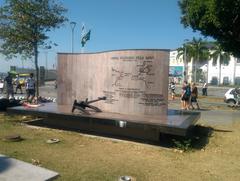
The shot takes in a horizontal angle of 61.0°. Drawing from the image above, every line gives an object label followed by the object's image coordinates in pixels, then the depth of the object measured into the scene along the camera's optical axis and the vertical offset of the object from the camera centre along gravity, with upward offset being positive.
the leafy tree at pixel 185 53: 46.44 +6.67
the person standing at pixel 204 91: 20.92 -0.96
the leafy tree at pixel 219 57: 45.64 +5.66
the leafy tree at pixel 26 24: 9.50 +2.71
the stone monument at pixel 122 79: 6.39 +0.05
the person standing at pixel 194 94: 12.13 -0.74
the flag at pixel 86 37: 13.62 +2.95
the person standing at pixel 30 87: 10.80 -0.33
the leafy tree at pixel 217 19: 8.94 +3.00
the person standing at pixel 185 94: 11.51 -0.71
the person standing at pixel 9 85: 12.79 -0.27
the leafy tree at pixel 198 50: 45.52 +7.12
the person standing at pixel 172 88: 16.66 -0.55
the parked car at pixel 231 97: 14.26 -1.09
